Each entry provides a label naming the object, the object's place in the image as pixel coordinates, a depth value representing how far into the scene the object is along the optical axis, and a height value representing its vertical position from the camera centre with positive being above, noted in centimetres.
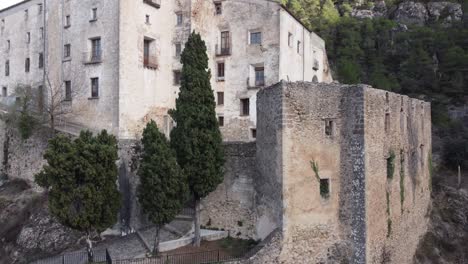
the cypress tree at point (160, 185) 1800 -177
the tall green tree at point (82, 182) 1711 -162
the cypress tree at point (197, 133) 1895 +25
